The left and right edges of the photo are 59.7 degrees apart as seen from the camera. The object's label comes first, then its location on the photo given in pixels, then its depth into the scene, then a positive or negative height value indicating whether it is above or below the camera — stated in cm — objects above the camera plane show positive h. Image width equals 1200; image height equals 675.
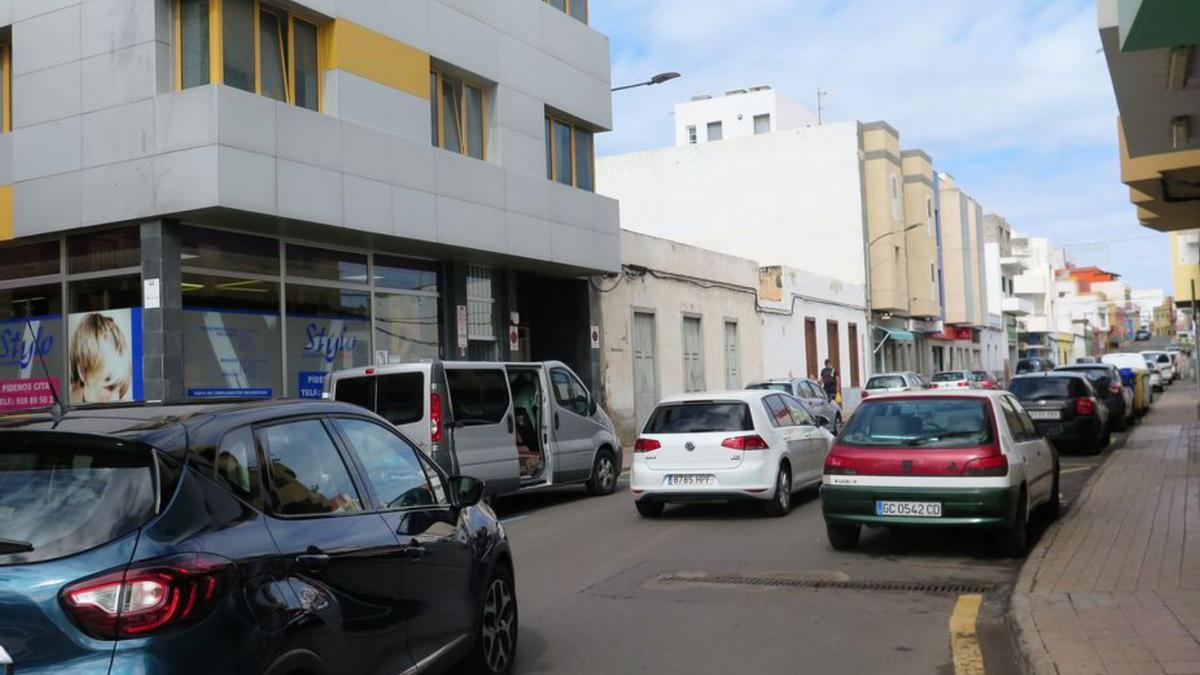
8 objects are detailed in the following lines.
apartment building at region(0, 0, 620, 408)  1400 +294
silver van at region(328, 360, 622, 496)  1228 -47
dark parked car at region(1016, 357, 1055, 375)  4822 -14
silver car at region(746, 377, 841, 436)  2302 -59
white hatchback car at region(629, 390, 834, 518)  1187 -94
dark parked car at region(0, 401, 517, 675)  313 -55
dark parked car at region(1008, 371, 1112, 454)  1862 -84
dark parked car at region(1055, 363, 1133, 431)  2316 -67
